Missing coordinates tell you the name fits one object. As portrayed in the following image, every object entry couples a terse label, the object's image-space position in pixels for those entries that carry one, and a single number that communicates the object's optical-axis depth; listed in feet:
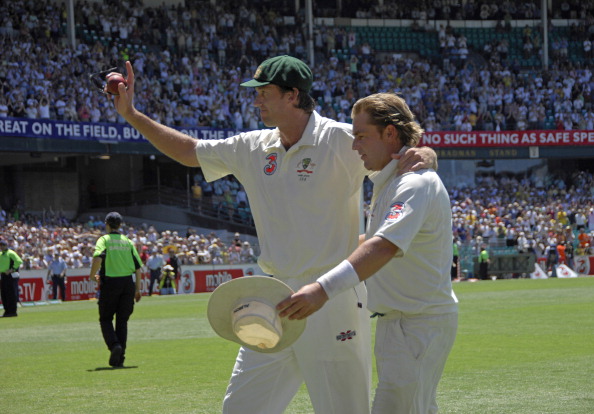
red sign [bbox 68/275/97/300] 112.98
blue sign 130.00
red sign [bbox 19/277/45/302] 109.09
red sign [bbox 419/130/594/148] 173.27
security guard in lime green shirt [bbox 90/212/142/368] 45.55
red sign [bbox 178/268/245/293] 121.29
